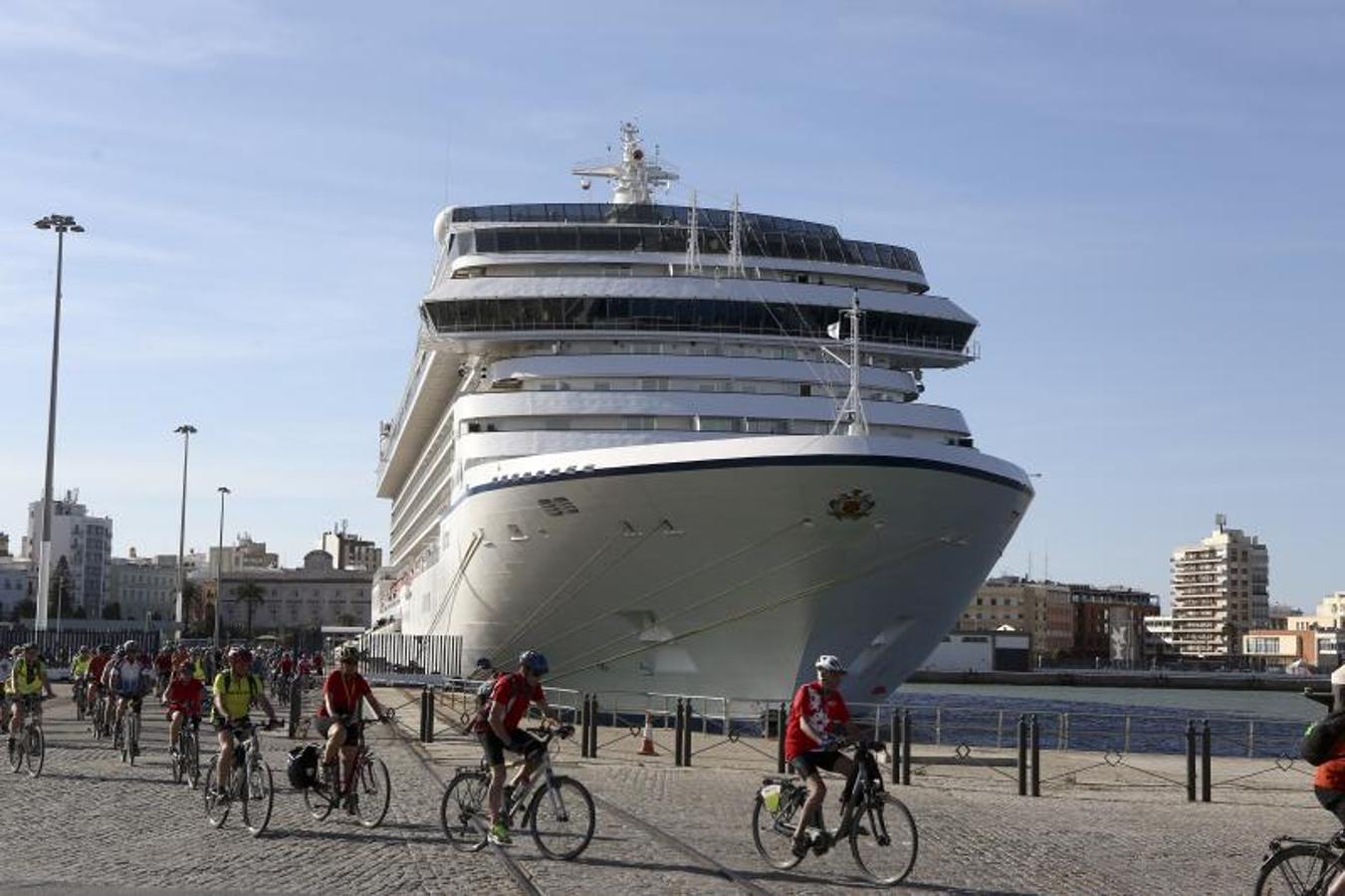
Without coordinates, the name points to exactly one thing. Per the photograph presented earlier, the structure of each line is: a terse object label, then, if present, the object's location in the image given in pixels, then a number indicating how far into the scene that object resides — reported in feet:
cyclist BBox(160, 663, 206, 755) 58.54
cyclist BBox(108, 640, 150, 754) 69.72
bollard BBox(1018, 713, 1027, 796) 65.98
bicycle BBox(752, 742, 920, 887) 39.81
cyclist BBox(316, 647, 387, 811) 46.93
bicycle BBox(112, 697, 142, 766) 69.26
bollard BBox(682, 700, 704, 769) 74.90
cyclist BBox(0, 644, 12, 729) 67.06
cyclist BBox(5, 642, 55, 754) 64.49
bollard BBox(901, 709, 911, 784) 68.90
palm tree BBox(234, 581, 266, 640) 549.13
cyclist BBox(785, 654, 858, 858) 40.91
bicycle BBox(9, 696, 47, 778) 62.90
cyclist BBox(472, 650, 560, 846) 42.80
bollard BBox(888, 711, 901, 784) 69.15
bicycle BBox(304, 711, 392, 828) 46.93
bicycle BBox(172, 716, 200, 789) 58.18
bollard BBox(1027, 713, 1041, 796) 65.87
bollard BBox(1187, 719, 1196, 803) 65.36
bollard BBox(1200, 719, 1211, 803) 65.26
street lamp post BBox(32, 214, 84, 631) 152.56
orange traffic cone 80.74
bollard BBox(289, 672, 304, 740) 88.93
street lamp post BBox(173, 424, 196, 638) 271.35
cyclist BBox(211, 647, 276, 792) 48.08
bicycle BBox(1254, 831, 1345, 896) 32.40
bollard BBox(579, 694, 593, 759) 77.51
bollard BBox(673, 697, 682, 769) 75.00
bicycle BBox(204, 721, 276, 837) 45.09
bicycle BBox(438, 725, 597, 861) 41.50
